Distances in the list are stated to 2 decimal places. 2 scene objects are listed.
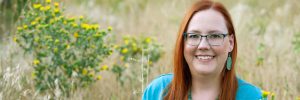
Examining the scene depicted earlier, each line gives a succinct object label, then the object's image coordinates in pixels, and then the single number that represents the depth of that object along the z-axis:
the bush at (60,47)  3.77
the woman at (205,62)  2.35
